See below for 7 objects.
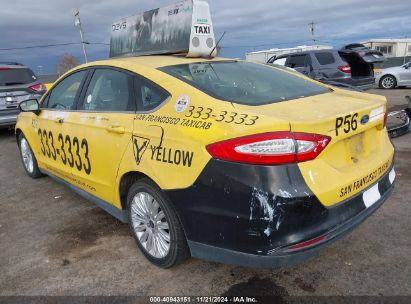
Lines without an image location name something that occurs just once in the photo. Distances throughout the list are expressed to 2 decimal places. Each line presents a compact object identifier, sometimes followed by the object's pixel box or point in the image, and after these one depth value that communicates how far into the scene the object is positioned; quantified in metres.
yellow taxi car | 2.12
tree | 72.46
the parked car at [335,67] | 11.23
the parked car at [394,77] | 15.84
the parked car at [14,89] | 8.16
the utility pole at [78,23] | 31.11
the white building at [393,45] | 41.88
